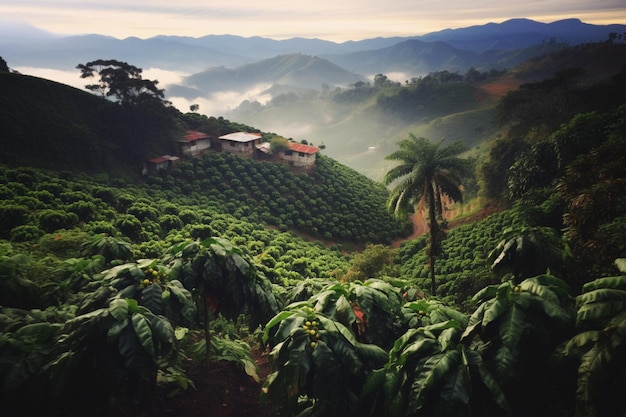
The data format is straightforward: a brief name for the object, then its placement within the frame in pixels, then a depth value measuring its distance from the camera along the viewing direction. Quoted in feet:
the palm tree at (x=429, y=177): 72.54
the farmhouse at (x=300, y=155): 175.42
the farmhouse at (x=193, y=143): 163.43
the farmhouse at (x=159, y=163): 147.74
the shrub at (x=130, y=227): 80.89
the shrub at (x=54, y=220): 63.45
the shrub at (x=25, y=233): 53.83
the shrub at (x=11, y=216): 59.06
